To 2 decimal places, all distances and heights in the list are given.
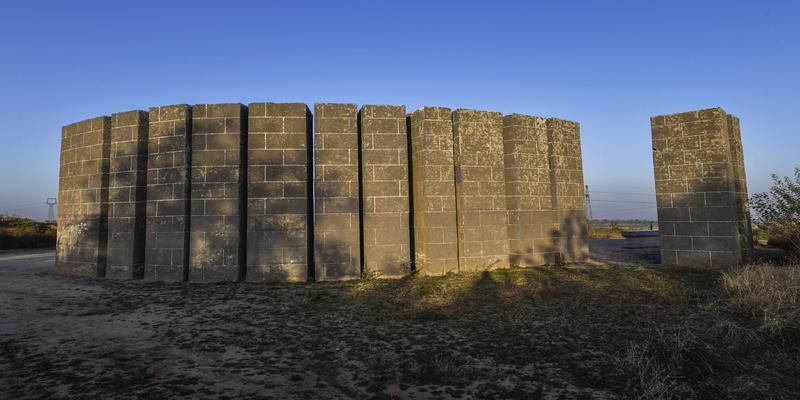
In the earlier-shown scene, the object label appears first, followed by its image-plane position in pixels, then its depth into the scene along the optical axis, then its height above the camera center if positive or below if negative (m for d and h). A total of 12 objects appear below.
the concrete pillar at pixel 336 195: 7.96 +0.67
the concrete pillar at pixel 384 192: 8.15 +0.73
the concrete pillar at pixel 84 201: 8.92 +0.79
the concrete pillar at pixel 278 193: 7.84 +0.73
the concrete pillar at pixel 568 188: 9.83 +0.84
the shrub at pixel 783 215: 8.57 -0.03
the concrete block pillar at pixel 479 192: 8.53 +0.70
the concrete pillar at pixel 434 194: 8.32 +0.66
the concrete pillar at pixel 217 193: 7.87 +0.77
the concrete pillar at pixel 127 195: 8.45 +0.84
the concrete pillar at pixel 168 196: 8.02 +0.77
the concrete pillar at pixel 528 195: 9.27 +0.64
